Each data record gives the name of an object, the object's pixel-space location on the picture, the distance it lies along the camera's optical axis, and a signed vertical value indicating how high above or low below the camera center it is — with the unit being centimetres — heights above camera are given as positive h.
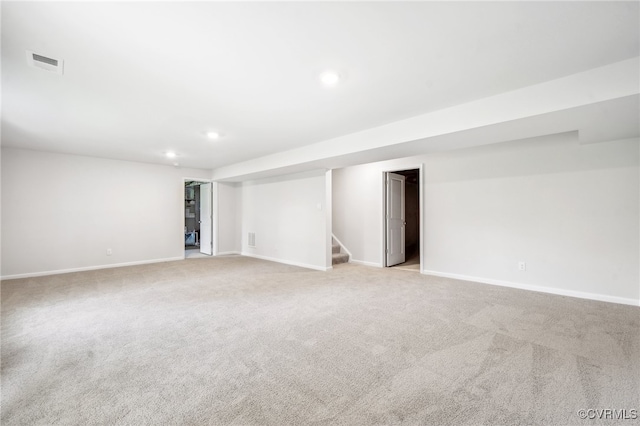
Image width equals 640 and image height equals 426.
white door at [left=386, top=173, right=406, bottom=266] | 611 -12
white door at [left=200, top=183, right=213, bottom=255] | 785 -19
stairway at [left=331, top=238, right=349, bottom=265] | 636 -96
